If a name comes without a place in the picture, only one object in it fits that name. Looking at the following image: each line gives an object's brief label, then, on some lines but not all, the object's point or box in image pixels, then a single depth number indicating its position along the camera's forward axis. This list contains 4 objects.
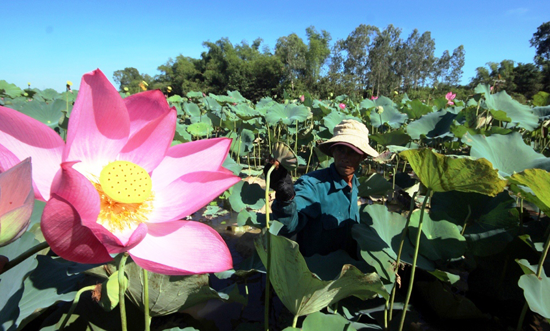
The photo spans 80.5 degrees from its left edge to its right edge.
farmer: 1.49
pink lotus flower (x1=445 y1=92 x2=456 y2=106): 5.32
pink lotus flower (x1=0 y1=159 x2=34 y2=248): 0.28
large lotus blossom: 0.34
